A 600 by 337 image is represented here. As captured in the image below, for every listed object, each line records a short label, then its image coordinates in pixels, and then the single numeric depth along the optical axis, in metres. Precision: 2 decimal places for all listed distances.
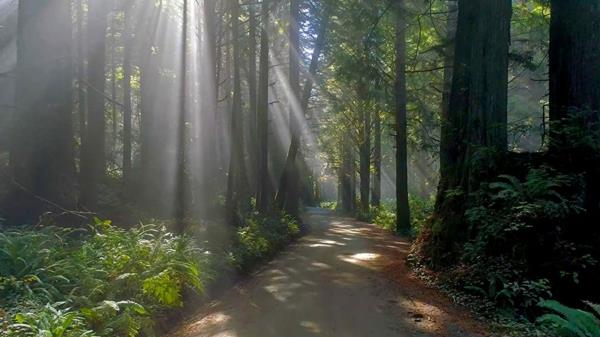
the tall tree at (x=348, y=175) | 36.06
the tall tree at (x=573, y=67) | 7.43
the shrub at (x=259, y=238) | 10.88
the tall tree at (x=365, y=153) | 29.92
